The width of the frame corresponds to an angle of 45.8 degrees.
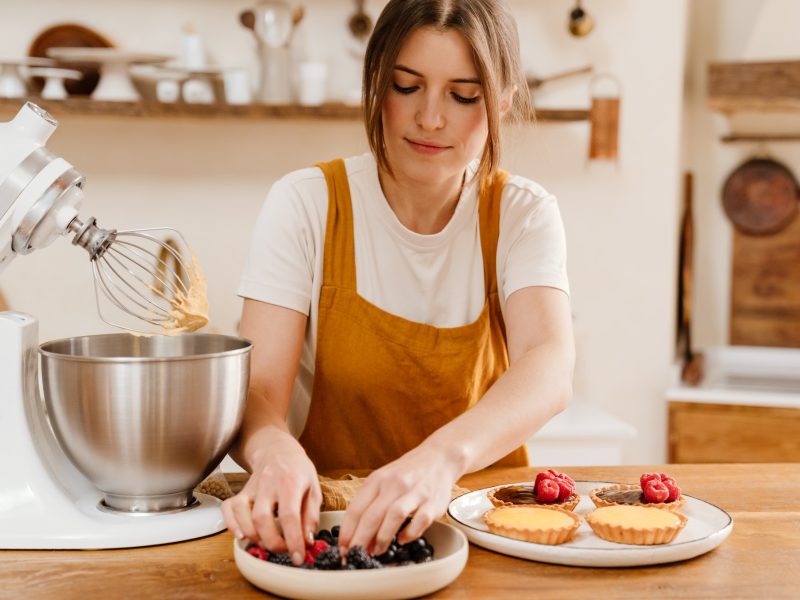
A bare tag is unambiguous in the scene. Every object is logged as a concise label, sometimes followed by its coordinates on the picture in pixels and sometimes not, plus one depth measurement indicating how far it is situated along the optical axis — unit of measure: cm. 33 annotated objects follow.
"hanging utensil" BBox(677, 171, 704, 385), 330
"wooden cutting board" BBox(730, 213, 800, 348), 336
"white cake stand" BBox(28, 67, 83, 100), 277
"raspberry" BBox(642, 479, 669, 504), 111
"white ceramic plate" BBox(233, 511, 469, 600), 86
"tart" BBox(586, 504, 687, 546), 100
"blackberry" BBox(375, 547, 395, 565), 91
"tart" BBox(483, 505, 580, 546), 100
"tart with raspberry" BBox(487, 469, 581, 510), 112
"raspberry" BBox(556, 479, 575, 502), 113
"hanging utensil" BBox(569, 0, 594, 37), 291
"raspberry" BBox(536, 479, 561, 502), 111
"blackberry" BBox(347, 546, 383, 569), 88
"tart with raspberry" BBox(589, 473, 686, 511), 111
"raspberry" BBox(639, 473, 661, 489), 114
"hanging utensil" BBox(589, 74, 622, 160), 292
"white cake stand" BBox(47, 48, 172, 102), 272
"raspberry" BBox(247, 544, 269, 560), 92
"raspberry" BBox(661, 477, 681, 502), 112
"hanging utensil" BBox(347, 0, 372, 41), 292
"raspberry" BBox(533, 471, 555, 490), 114
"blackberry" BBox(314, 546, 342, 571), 89
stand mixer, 101
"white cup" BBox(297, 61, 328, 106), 283
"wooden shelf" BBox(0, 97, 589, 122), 274
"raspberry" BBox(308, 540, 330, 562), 92
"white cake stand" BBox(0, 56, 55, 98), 276
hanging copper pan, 333
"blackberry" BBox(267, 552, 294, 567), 90
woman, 132
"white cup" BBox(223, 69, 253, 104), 282
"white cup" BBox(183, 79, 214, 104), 282
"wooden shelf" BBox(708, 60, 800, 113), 288
